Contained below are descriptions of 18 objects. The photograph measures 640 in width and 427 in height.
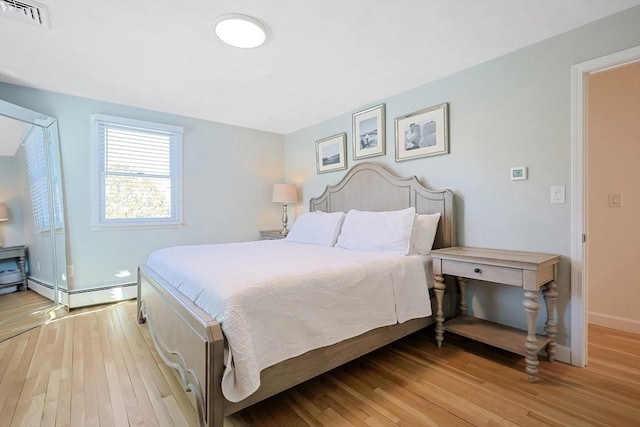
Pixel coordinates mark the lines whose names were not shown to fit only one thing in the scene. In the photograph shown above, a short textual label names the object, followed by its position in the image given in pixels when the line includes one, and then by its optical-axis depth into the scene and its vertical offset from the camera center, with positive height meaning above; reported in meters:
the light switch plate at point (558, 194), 2.06 +0.08
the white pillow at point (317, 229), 3.04 -0.21
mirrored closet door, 2.62 -0.09
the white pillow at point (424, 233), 2.45 -0.22
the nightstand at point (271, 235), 4.13 -0.36
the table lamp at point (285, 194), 4.29 +0.22
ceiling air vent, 1.77 +1.25
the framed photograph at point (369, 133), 3.27 +0.87
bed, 1.30 -0.73
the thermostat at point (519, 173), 2.25 +0.25
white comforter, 1.33 -0.48
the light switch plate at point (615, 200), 2.64 +0.04
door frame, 1.98 -0.05
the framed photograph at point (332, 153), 3.76 +0.73
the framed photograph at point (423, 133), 2.72 +0.72
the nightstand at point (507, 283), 1.82 -0.50
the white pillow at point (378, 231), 2.39 -0.20
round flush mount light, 1.91 +1.22
